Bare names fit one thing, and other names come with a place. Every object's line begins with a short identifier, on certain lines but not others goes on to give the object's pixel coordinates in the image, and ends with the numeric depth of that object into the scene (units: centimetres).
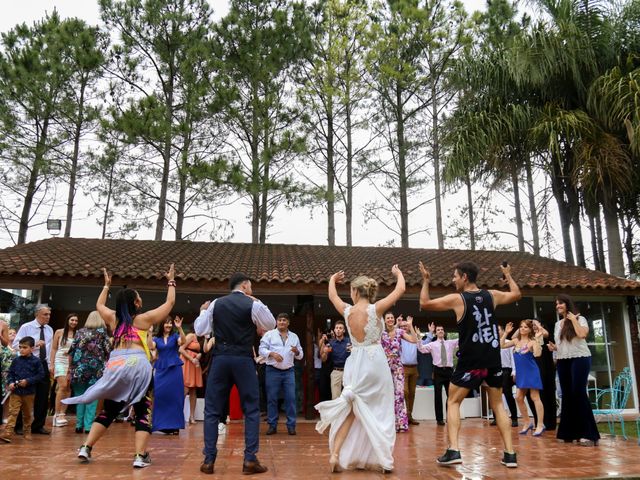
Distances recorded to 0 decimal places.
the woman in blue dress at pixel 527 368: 759
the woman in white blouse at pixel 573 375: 646
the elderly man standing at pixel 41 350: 739
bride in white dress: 470
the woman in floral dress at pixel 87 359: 753
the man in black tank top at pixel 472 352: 493
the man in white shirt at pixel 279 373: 779
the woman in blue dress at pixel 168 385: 632
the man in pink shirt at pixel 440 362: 955
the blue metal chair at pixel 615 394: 688
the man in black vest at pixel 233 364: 470
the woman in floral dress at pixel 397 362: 820
